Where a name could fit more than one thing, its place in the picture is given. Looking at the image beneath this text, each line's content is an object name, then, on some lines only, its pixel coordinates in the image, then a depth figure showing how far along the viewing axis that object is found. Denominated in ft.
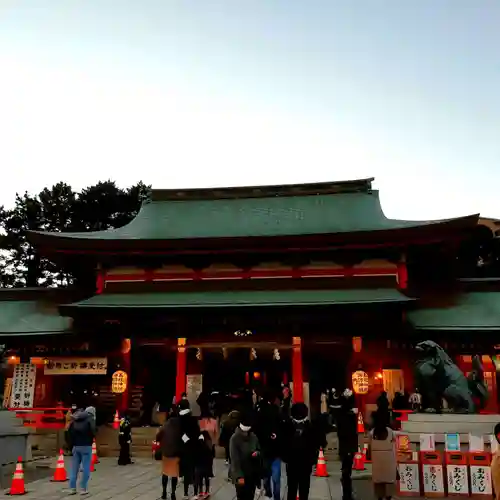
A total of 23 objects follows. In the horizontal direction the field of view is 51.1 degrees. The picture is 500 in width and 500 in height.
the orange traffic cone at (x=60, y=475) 40.83
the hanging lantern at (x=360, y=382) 63.05
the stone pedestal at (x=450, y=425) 38.40
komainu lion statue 40.60
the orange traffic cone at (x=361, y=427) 58.13
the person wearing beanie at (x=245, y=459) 24.85
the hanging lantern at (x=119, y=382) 67.00
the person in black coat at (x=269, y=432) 28.37
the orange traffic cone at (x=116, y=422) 61.33
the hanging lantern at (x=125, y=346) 69.41
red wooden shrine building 64.75
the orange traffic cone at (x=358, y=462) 47.14
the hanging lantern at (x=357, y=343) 64.75
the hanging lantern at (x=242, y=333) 67.62
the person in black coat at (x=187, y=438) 30.19
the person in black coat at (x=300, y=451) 26.84
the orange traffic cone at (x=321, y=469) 44.21
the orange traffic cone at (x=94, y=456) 51.24
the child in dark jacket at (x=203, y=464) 31.94
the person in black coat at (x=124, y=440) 49.98
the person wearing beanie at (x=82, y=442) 33.65
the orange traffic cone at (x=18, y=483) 35.40
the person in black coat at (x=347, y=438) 32.71
